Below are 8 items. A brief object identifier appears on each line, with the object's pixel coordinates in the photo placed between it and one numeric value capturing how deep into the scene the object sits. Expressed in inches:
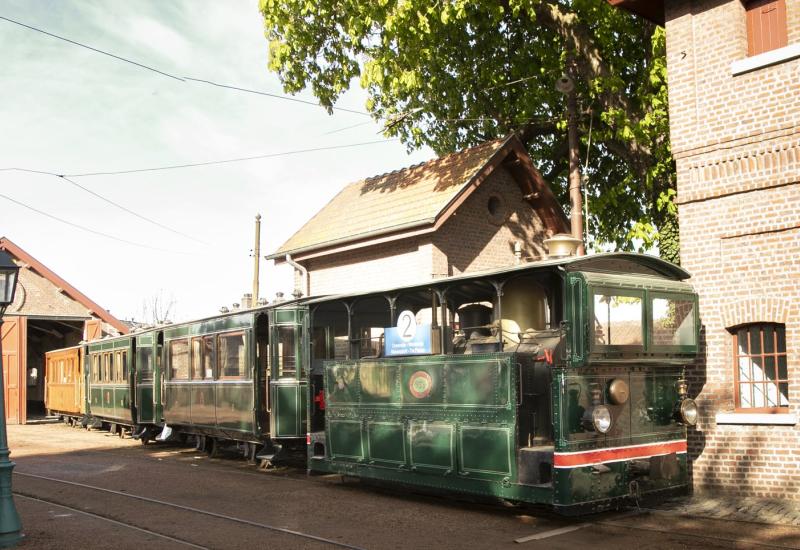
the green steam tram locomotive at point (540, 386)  342.6
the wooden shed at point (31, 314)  1083.3
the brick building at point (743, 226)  401.4
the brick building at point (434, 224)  696.4
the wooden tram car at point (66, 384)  1042.1
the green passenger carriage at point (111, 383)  823.7
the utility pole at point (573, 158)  587.3
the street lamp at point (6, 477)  329.4
